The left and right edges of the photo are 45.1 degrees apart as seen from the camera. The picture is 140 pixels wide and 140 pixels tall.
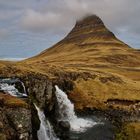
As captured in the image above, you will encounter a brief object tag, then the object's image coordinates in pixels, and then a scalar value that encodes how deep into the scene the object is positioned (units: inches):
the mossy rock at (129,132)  1724.4
